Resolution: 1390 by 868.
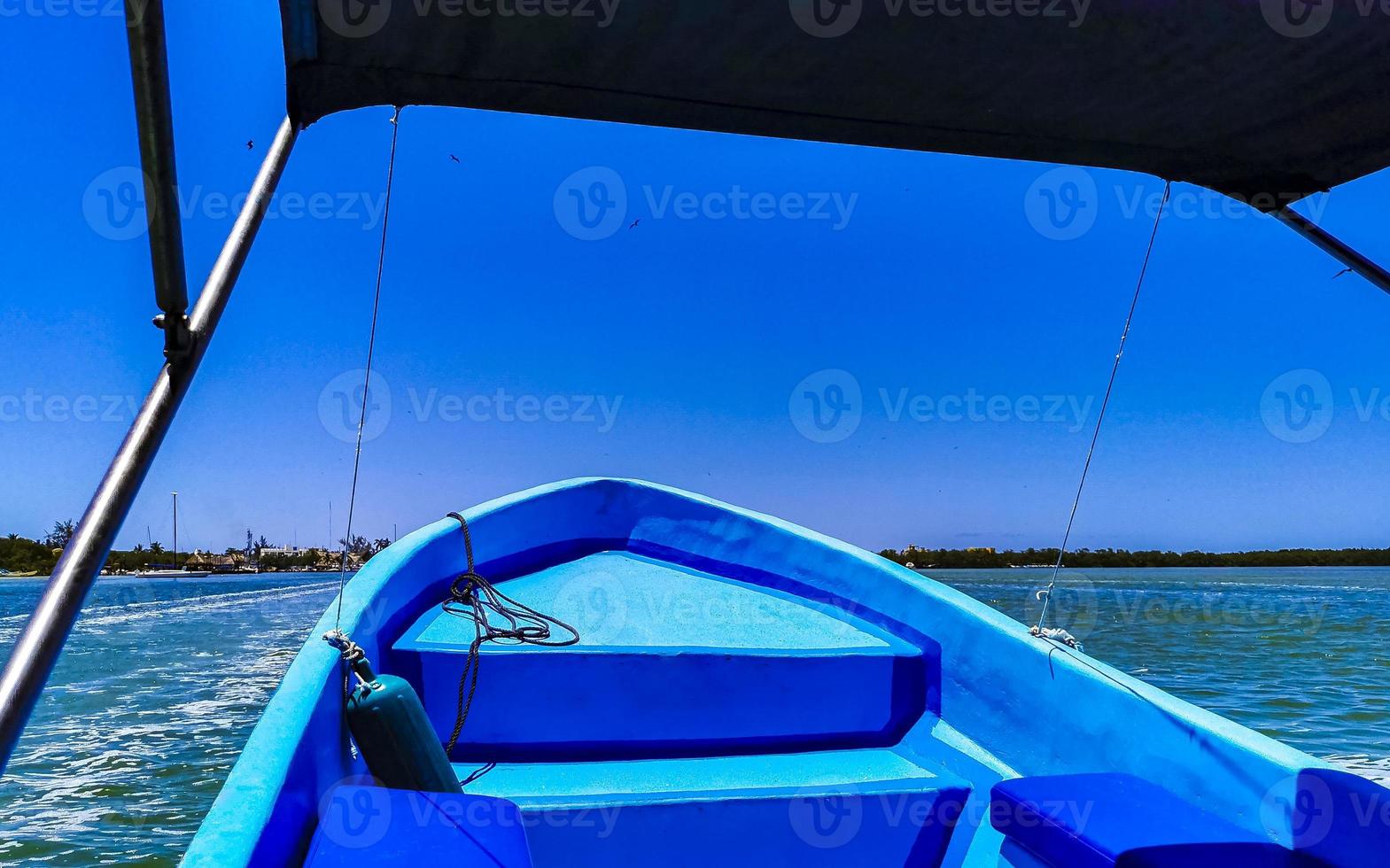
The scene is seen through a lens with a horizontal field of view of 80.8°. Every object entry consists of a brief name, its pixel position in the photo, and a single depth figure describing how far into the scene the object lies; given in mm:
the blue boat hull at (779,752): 1288
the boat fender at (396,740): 1641
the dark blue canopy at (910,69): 1219
